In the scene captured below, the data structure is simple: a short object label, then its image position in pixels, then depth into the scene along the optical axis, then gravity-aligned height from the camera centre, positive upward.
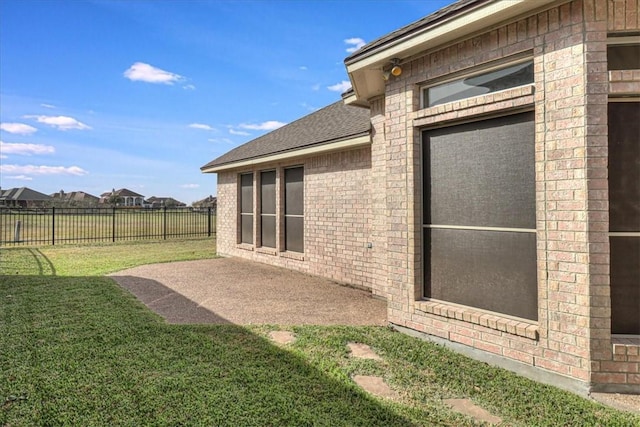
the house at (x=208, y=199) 66.42 +2.82
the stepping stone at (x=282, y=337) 4.59 -1.65
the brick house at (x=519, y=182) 3.21 +0.31
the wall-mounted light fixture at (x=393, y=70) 4.75 +1.95
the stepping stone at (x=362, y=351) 4.13 -1.67
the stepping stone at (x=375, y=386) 3.25 -1.66
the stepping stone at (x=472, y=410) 2.83 -1.66
